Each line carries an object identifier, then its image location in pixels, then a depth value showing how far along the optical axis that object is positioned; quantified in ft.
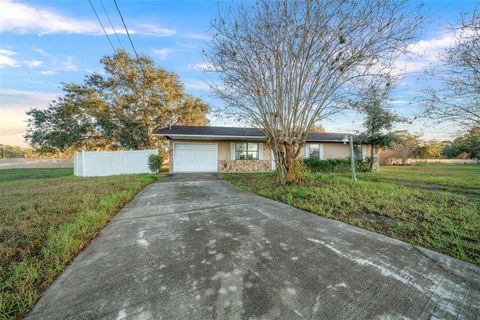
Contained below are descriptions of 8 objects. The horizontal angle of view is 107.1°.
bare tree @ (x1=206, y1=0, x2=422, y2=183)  15.30
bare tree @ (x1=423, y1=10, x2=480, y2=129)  15.03
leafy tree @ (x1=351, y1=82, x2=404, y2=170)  36.20
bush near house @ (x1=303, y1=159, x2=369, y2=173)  35.06
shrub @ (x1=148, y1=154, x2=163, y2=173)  33.32
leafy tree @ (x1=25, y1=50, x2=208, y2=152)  45.83
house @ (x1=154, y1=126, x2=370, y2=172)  34.81
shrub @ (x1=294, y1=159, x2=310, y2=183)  20.03
